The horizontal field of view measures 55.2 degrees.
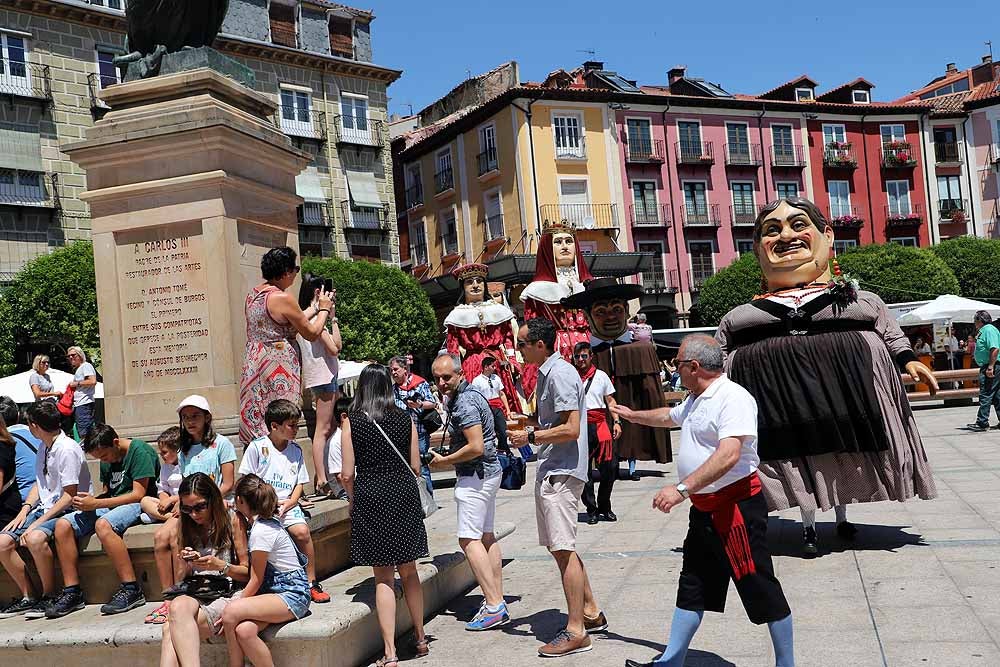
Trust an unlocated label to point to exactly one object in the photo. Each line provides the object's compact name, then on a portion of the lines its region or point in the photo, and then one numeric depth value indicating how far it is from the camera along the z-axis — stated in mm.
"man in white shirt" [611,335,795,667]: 3957
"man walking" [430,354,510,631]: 5391
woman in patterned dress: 5738
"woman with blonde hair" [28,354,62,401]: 13281
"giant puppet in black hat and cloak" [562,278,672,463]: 10539
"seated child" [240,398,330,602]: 5254
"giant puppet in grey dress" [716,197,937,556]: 6449
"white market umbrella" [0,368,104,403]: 17125
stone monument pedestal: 6348
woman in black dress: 4928
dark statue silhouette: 6875
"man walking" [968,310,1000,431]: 13250
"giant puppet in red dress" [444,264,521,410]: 13758
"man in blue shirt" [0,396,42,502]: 6304
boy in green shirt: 5301
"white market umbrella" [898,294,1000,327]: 24300
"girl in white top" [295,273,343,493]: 6160
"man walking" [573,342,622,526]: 8625
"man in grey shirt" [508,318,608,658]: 4965
